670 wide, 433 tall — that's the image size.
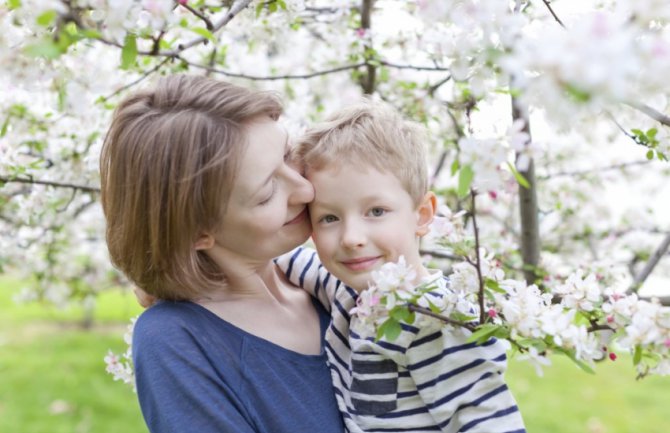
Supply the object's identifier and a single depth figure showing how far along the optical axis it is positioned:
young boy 1.53
